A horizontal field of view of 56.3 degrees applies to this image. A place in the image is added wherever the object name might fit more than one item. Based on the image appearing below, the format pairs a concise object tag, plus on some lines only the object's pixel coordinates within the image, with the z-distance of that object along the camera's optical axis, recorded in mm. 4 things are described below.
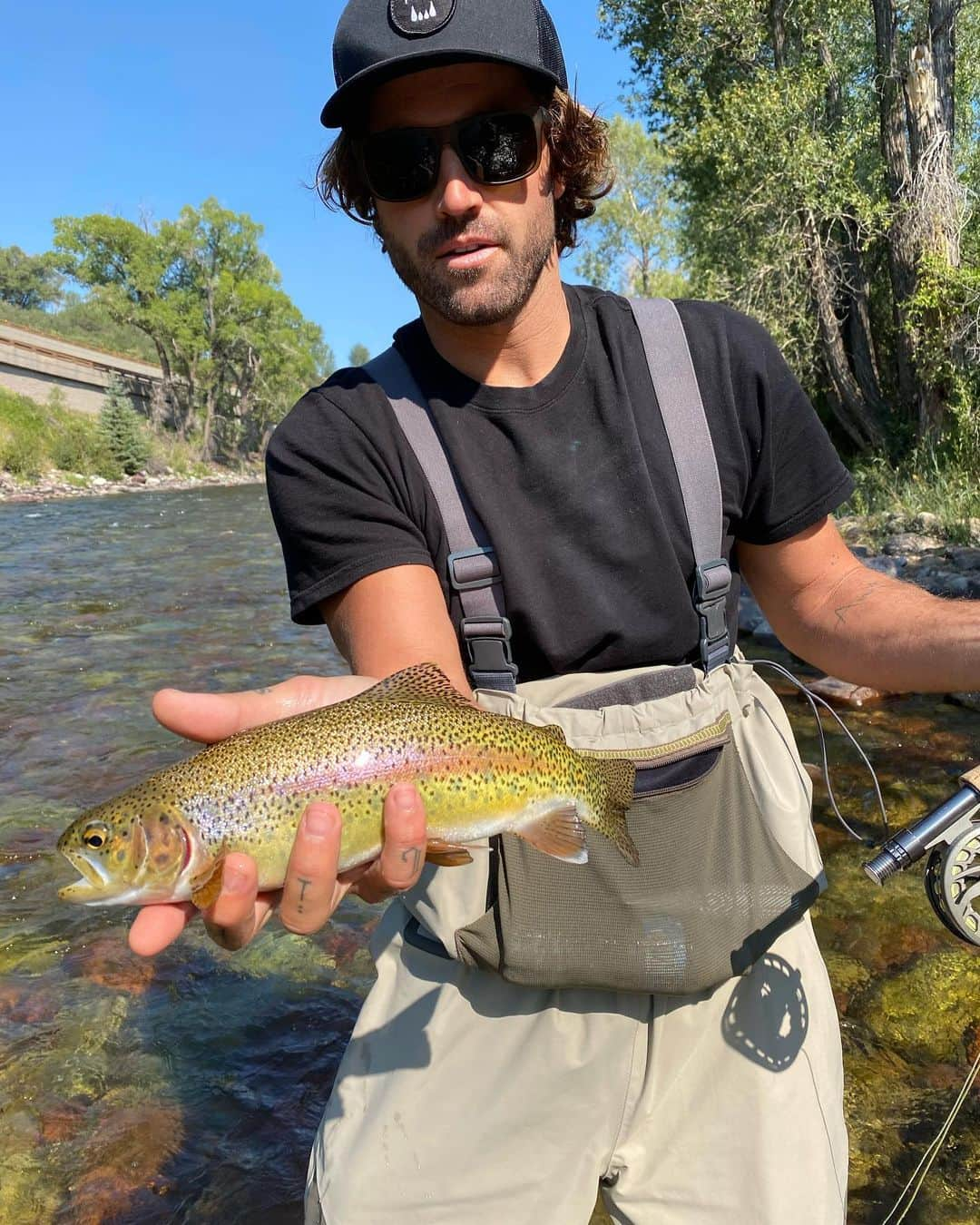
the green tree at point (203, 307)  51875
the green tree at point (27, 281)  90438
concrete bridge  45531
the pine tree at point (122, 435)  38222
